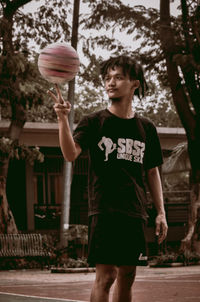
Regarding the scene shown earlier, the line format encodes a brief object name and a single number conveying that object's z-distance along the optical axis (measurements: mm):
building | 25406
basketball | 4387
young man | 4109
